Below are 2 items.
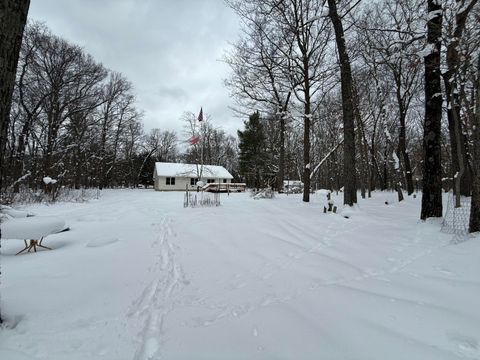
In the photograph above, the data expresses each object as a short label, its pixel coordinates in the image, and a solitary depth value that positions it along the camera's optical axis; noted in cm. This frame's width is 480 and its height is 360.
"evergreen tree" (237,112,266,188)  3519
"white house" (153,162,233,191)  3700
